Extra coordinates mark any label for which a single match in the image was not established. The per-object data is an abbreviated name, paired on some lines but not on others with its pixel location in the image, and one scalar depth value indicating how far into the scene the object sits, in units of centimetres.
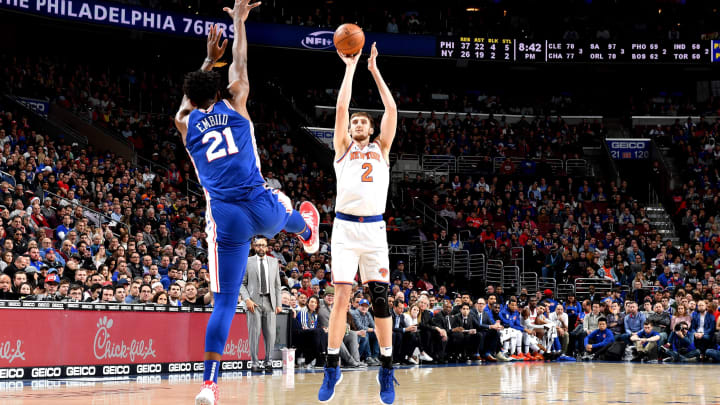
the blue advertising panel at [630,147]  3262
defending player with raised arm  600
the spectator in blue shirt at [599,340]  1906
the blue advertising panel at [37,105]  2370
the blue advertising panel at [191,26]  2445
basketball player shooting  743
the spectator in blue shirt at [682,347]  1831
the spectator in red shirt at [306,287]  1694
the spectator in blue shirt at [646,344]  1848
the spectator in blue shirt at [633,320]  1905
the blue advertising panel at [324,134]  3048
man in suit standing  1344
